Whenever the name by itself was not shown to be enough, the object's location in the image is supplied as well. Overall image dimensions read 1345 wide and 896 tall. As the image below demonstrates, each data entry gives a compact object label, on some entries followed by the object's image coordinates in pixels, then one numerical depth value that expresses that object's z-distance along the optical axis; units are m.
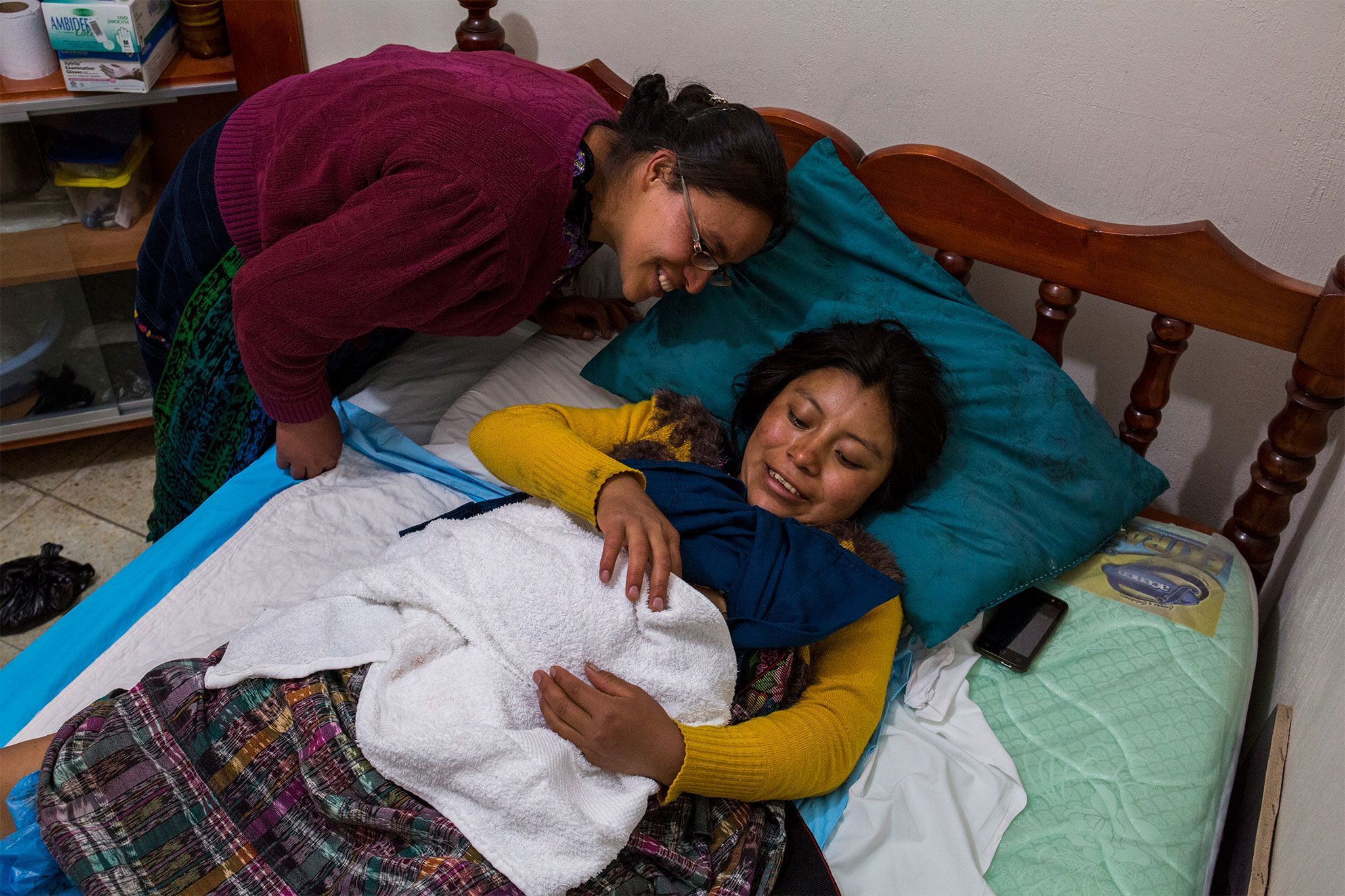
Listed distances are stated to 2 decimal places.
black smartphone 1.45
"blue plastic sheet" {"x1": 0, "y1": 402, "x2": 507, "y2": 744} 1.35
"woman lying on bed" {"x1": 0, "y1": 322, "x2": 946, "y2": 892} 1.07
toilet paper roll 1.91
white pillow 1.74
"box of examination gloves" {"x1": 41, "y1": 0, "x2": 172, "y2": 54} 1.88
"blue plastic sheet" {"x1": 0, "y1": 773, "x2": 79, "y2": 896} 1.06
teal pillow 1.46
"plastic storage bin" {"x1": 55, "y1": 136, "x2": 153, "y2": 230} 2.12
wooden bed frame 1.42
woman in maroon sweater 1.30
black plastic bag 1.95
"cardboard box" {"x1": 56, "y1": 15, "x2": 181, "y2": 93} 1.95
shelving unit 2.02
